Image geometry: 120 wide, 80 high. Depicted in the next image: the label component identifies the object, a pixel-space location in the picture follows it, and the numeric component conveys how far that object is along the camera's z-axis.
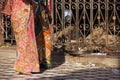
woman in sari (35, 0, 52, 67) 6.52
